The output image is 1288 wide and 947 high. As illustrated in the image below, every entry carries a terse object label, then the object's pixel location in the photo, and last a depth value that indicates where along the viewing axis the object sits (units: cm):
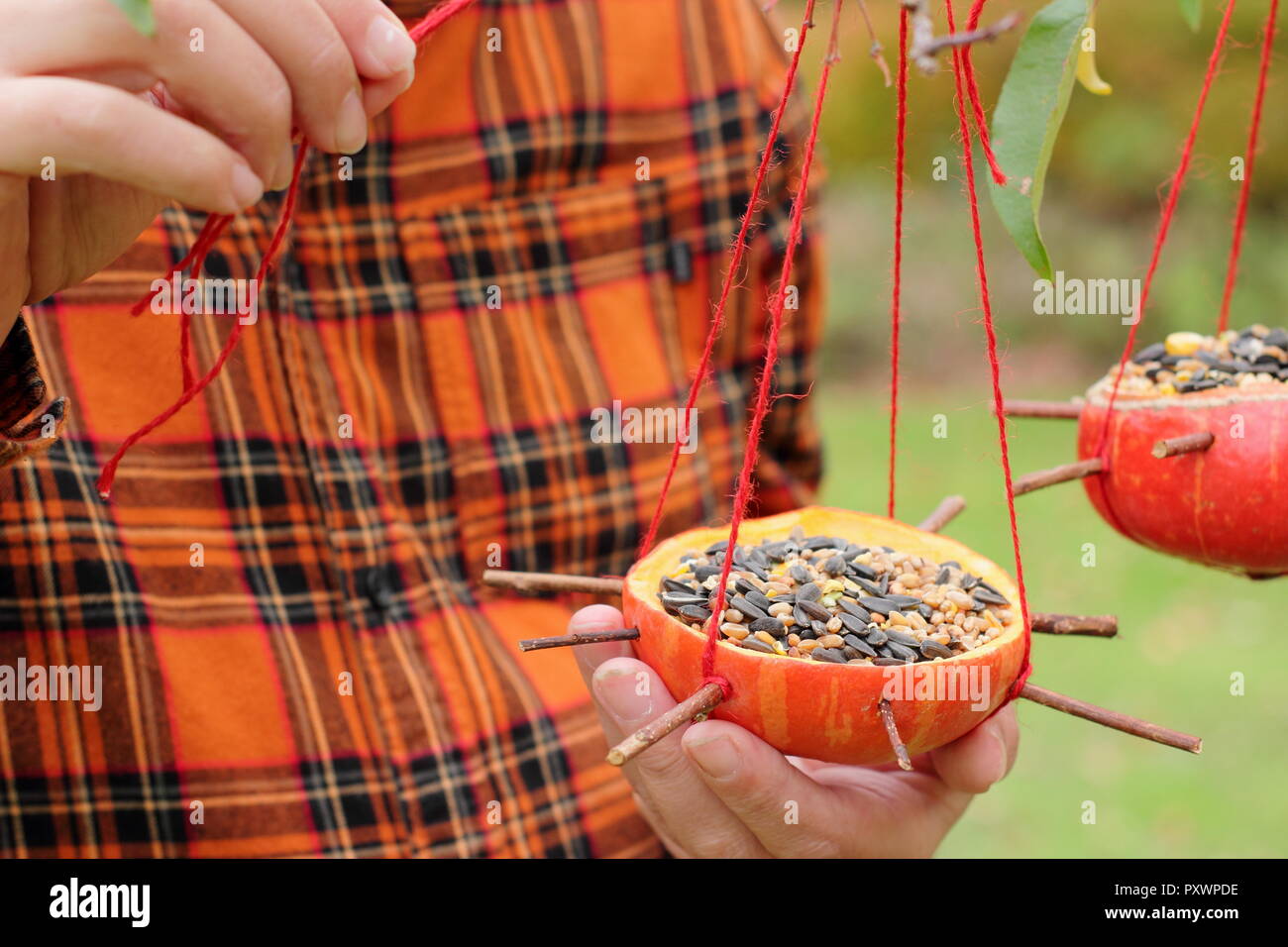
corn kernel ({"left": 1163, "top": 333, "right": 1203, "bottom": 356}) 107
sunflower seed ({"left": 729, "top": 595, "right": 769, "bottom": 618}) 88
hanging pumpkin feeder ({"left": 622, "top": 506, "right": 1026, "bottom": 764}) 82
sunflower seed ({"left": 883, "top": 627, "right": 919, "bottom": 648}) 86
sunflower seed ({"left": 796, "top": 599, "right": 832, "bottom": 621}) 87
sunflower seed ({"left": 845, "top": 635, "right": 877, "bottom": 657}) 84
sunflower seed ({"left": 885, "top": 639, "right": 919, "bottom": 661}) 85
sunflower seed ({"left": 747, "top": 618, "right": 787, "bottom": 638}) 87
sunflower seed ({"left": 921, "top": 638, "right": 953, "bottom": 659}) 86
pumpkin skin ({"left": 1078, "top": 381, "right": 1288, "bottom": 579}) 97
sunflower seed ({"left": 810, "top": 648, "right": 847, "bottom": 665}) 85
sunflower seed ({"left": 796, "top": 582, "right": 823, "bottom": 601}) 89
